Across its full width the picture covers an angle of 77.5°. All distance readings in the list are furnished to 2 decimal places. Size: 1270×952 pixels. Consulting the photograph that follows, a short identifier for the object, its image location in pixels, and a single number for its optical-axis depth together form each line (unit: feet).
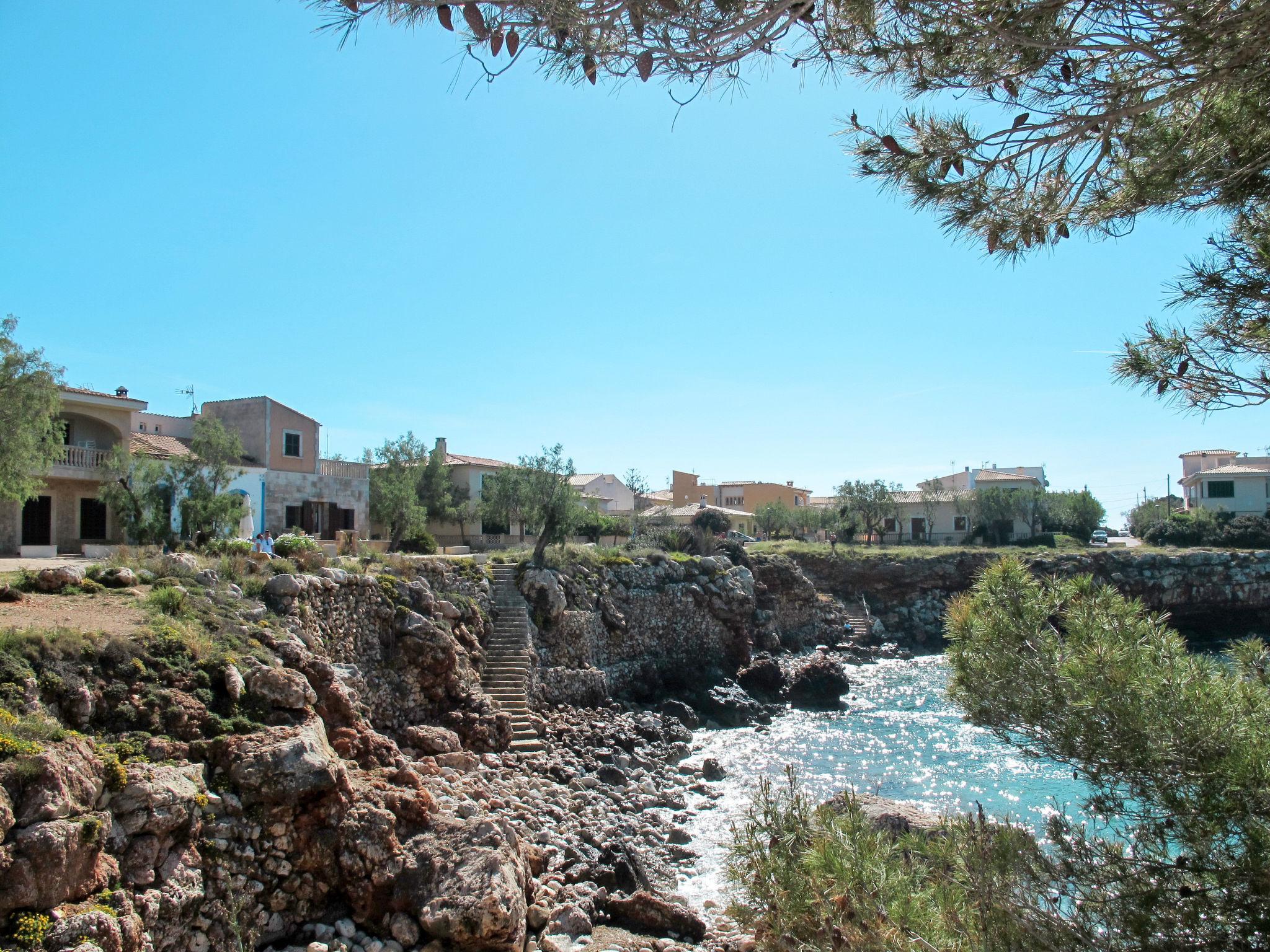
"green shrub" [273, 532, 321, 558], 62.13
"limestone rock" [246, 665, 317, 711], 34.06
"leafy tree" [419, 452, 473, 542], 134.10
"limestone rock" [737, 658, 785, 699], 97.60
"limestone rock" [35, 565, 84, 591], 40.16
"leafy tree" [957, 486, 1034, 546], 191.01
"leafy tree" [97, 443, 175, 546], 64.44
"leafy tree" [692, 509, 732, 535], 152.66
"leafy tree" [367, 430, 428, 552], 102.47
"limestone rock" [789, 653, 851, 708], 95.71
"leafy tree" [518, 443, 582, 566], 95.61
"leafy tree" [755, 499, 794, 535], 203.72
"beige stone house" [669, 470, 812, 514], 233.35
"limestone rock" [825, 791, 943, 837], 40.06
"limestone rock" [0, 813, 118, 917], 21.35
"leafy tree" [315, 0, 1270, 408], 17.75
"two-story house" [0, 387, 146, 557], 79.82
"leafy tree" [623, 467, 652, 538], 159.33
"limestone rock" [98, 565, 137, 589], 42.39
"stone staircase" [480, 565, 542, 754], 63.10
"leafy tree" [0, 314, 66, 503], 53.98
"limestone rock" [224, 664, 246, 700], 33.09
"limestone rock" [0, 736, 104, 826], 22.68
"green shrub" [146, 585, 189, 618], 39.29
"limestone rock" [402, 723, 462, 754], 52.01
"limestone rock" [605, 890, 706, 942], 36.32
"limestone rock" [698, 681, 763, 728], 85.61
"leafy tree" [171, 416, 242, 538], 64.54
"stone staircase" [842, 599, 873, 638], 142.31
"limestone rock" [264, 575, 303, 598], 49.90
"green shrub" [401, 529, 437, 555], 107.45
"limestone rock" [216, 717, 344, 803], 29.40
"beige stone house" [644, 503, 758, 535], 169.68
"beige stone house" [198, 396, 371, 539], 103.91
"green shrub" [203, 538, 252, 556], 57.47
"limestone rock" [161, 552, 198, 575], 45.93
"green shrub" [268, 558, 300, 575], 54.24
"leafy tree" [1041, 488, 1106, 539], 191.72
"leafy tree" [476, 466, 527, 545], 120.57
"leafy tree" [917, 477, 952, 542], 205.16
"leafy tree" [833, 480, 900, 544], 193.26
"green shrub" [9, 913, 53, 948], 20.66
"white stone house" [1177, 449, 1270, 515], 185.78
